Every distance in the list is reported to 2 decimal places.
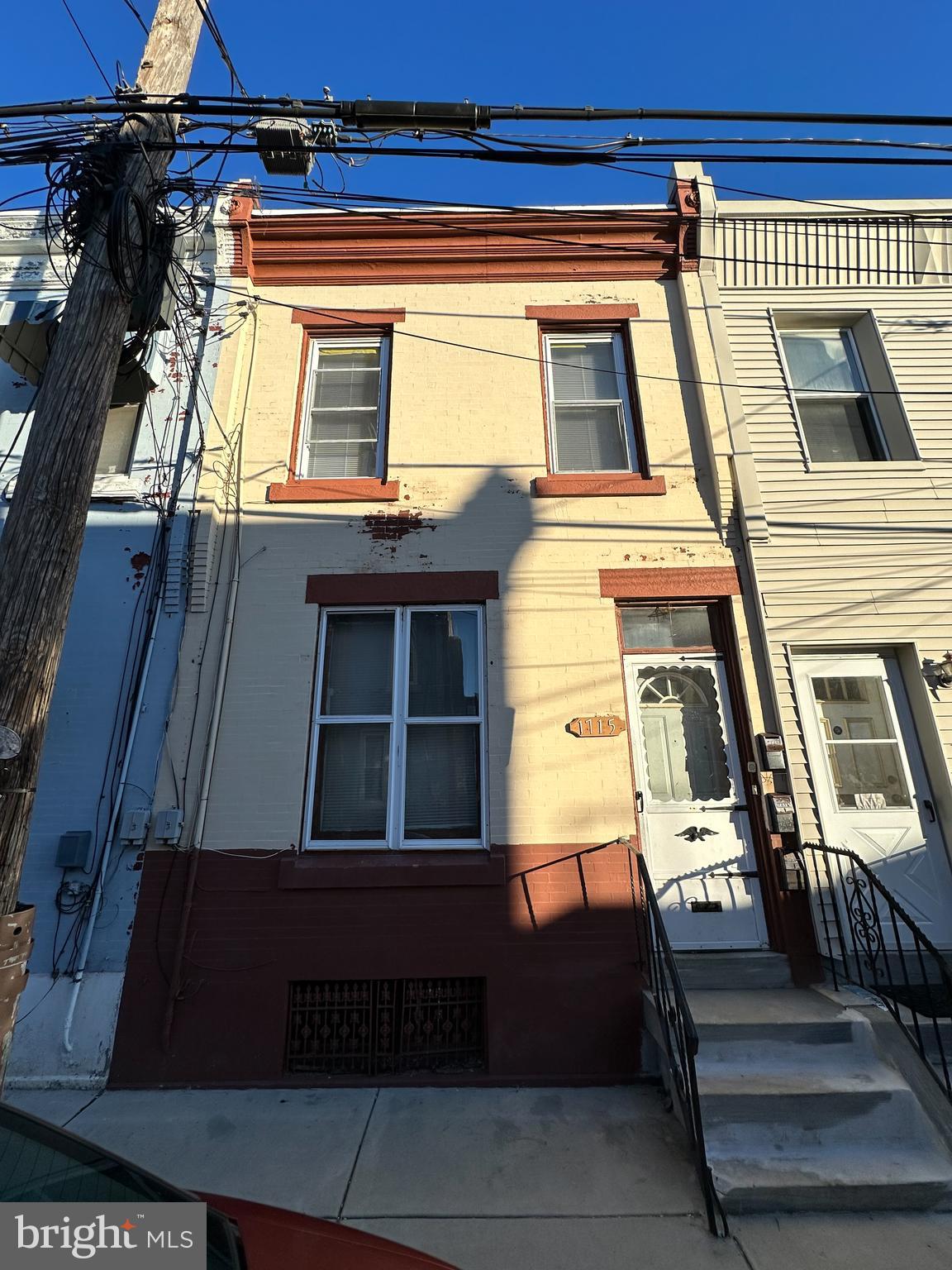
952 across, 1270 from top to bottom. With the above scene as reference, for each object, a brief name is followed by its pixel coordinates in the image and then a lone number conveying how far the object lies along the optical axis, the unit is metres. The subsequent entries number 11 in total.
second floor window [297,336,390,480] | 7.32
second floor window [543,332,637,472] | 7.29
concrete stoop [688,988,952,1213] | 3.59
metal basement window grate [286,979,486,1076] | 5.23
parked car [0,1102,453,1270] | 1.94
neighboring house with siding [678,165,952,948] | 6.03
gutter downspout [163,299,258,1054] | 5.24
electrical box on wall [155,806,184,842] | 5.60
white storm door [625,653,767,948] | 5.67
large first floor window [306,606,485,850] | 5.93
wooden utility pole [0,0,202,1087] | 2.88
